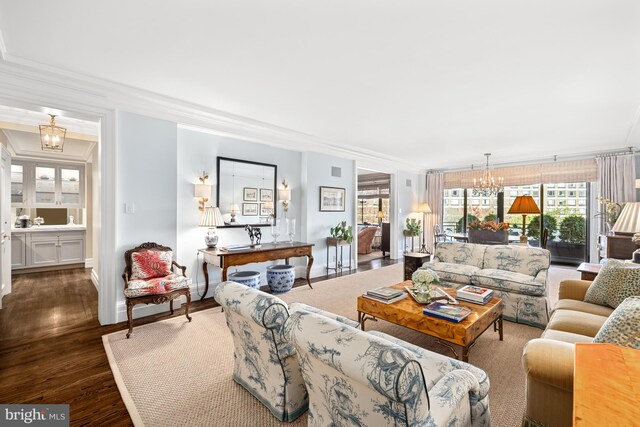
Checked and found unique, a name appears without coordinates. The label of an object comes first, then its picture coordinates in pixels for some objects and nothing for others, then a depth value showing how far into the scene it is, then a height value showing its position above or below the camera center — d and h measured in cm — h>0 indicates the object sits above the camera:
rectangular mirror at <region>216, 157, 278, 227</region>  451 +33
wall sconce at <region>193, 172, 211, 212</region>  405 +31
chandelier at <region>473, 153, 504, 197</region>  652 +64
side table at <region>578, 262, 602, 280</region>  304 -62
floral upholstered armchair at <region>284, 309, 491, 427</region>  95 -70
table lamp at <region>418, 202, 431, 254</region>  797 -2
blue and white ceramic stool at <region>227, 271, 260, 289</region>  387 -90
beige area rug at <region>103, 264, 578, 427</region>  184 -129
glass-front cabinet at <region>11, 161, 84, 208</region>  581 +56
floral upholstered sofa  326 -78
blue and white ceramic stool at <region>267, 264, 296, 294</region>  444 -103
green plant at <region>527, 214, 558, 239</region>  691 -30
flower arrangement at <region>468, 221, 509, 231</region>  579 -28
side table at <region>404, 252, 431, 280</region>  465 -80
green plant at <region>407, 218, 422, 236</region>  798 -44
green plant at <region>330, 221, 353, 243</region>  584 -43
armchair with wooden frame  304 -77
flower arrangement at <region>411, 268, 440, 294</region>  272 -64
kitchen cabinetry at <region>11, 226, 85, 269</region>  557 -72
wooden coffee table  219 -91
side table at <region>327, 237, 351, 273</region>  577 -74
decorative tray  270 -82
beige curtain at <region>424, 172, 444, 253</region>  842 +33
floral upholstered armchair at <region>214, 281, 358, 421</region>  162 -84
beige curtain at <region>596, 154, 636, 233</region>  556 +68
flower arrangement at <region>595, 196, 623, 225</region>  528 +5
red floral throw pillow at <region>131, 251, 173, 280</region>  333 -63
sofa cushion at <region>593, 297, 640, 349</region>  138 -57
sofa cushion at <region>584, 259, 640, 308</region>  231 -60
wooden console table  381 -62
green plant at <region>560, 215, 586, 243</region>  658 -38
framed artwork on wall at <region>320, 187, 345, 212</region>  584 +27
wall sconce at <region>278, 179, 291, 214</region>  513 +30
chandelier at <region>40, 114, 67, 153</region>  408 +111
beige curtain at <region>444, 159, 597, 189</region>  613 +93
